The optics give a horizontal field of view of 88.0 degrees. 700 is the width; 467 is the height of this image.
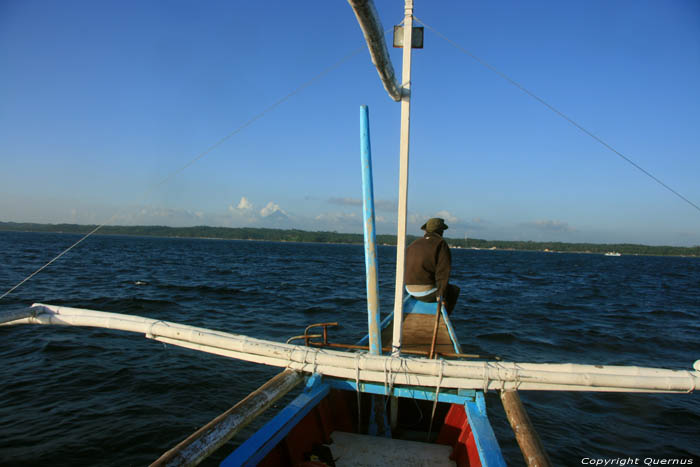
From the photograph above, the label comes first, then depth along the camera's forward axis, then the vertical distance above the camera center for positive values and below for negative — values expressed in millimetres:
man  6227 -600
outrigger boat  3037 -1473
